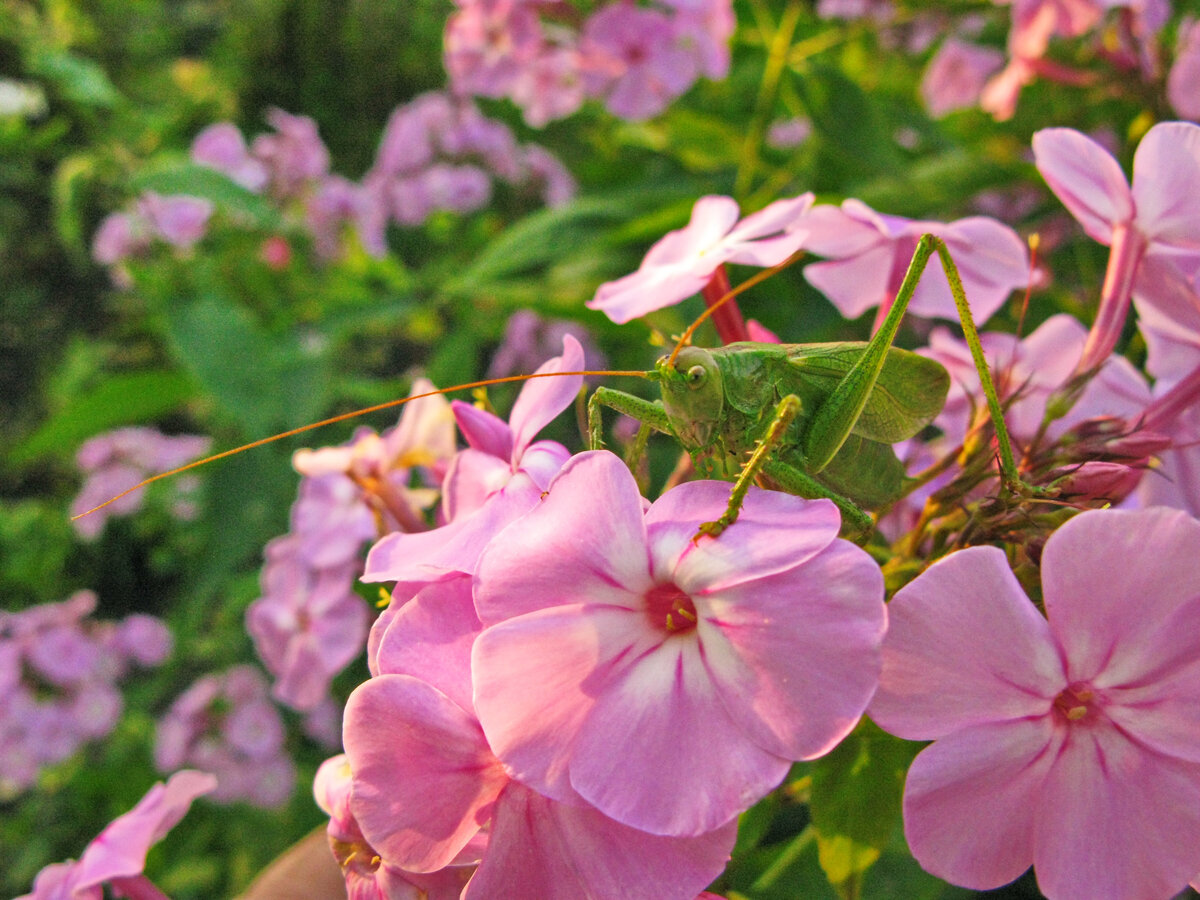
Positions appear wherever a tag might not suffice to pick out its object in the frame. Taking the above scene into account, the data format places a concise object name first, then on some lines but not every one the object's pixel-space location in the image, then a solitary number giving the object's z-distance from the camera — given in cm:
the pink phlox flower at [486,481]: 9
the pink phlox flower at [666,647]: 7
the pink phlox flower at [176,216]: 33
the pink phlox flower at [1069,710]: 8
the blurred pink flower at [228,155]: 35
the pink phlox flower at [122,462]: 37
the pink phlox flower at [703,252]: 10
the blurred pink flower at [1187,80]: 18
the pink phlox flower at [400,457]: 13
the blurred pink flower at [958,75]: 28
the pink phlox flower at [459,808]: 8
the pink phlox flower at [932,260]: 11
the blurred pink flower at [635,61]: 25
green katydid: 10
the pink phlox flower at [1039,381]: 12
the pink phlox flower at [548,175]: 39
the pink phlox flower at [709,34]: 25
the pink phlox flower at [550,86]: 28
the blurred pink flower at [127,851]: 11
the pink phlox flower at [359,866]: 9
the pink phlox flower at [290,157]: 38
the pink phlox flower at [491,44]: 26
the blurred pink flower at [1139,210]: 10
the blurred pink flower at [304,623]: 15
